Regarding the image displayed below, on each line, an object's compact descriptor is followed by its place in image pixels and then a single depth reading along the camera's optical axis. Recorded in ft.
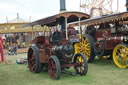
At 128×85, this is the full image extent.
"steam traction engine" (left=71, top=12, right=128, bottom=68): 19.38
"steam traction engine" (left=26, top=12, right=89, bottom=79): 15.88
